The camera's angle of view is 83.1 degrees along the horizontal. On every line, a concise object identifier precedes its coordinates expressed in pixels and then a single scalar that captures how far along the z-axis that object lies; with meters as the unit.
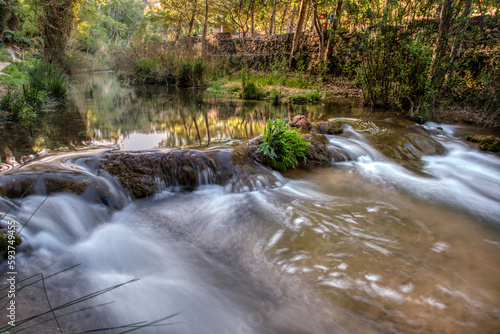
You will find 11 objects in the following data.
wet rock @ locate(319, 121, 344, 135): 6.39
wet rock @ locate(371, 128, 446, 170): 5.61
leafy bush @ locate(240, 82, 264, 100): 11.62
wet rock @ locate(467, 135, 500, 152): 5.91
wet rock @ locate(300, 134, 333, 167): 5.21
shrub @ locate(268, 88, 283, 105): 10.93
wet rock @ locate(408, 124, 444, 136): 6.86
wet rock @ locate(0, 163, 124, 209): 2.99
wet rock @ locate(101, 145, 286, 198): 3.82
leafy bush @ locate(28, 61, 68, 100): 8.17
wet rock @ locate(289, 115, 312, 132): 5.98
